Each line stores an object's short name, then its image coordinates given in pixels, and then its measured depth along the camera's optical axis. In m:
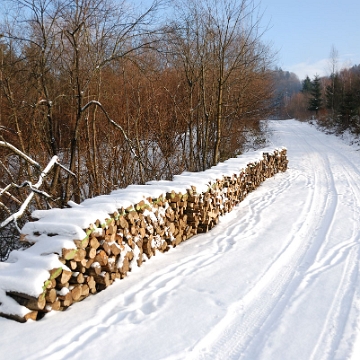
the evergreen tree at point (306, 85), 71.25
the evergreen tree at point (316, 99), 50.62
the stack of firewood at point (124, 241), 3.42
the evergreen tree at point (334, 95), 38.06
